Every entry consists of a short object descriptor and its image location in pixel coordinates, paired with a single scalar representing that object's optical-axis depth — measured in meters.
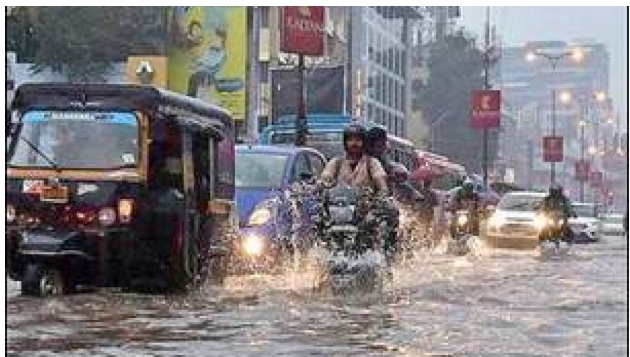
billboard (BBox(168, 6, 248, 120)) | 36.28
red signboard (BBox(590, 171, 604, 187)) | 56.34
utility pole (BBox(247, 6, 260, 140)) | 37.03
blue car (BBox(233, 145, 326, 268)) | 11.64
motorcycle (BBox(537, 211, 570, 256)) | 22.28
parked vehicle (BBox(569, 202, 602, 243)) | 31.42
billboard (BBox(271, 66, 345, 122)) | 27.58
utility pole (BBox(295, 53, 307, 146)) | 19.16
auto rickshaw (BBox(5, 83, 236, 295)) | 8.99
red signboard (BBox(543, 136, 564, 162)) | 46.84
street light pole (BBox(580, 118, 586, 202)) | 55.29
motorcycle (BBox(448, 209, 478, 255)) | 20.41
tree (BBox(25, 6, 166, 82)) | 31.59
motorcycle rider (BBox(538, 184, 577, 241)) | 23.05
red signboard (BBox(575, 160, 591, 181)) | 54.28
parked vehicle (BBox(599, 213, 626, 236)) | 41.41
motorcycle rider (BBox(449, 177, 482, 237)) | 21.81
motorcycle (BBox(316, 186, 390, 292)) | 9.82
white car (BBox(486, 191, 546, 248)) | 24.34
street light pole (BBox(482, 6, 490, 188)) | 31.26
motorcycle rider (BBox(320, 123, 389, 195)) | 10.48
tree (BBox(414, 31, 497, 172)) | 39.62
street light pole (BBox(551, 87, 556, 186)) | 53.47
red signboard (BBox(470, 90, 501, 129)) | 31.00
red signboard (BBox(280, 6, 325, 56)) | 18.34
